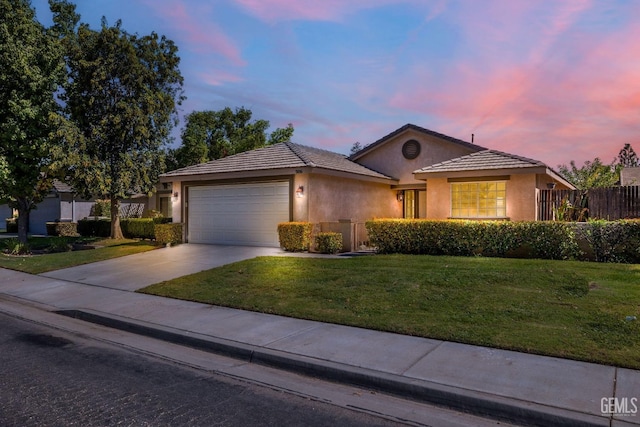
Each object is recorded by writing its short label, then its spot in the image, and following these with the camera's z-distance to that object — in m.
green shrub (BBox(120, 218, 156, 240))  24.86
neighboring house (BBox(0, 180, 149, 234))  32.75
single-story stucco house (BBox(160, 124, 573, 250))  16.52
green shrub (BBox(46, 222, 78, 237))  29.89
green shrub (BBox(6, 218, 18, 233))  33.69
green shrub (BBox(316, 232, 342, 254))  15.17
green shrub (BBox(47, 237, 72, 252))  20.43
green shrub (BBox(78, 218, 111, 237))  28.03
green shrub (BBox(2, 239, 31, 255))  19.06
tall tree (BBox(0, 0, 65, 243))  18.66
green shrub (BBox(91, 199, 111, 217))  31.92
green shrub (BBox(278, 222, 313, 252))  15.65
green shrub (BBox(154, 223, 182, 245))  18.86
